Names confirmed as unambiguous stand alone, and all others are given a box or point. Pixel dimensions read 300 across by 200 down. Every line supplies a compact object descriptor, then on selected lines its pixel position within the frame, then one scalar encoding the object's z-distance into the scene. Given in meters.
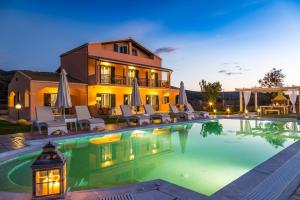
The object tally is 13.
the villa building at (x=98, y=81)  16.20
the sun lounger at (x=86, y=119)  9.97
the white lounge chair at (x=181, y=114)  15.31
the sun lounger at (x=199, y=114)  16.95
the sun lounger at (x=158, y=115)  13.39
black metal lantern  2.61
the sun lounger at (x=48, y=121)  8.62
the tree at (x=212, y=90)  25.32
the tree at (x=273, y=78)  35.53
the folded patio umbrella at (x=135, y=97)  13.84
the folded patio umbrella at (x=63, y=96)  9.82
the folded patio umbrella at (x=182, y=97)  16.42
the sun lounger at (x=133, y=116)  12.23
